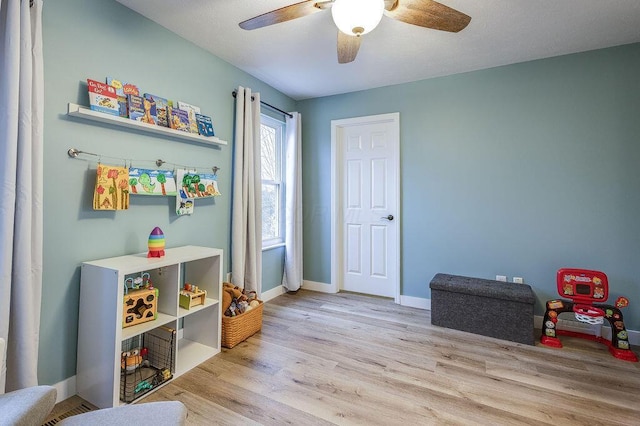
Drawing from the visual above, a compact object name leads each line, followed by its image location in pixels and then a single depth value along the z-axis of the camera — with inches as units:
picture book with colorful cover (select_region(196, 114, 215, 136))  96.4
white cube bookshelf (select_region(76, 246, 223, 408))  62.5
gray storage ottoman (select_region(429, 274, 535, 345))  95.8
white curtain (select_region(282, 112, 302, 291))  142.3
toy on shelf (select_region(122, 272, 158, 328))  68.6
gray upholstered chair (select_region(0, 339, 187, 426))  34.8
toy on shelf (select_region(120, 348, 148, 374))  71.1
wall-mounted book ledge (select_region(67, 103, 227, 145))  66.8
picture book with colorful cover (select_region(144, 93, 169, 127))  83.6
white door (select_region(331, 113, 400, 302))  135.5
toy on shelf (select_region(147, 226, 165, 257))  74.3
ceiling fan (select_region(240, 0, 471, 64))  55.7
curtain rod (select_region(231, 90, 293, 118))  111.7
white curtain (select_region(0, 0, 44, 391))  55.1
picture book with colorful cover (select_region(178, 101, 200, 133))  92.6
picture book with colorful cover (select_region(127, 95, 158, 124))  77.0
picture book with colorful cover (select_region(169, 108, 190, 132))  88.0
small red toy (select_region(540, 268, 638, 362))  88.3
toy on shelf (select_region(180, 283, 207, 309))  82.8
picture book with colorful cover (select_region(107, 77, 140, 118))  75.3
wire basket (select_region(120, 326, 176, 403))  68.4
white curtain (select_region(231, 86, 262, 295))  109.6
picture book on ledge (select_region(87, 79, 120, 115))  69.1
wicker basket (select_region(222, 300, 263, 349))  91.2
